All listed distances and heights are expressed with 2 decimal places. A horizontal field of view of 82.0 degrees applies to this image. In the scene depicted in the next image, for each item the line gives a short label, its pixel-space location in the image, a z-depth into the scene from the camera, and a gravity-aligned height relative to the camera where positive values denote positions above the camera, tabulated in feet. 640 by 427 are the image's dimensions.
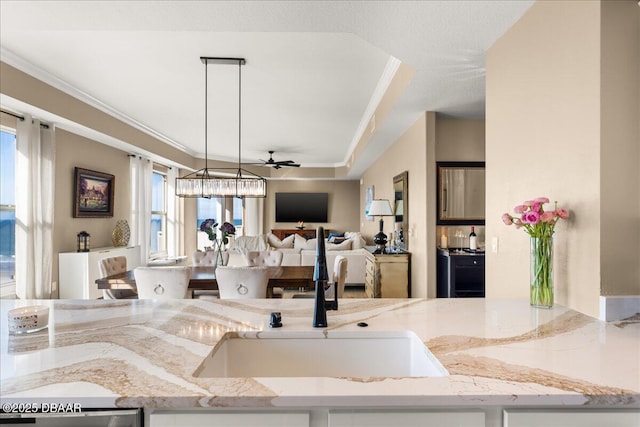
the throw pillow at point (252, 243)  25.56 -2.11
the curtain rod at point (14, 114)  13.71 +3.74
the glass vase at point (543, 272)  5.31 -0.85
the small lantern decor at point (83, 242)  17.26 -1.38
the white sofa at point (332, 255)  20.34 -2.34
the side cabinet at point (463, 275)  12.60 -2.14
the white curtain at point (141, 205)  22.26 +0.48
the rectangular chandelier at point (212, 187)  14.42 +1.01
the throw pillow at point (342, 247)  21.47 -1.99
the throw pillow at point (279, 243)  26.61 -2.18
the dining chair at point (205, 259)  14.39 -1.82
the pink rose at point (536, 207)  5.36 +0.09
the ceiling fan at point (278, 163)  24.35 +3.31
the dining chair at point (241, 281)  9.53 -1.78
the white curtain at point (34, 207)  14.24 +0.22
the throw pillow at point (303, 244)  22.37 -1.94
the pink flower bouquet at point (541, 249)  5.30 -0.52
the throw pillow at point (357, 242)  22.65 -1.84
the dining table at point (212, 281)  10.66 -2.00
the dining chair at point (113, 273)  11.97 -2.04
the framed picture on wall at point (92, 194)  17.51 +0.95
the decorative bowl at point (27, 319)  4.12 -1.22
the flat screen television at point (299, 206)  36.55 +0.68
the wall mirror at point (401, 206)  15.98 +0.34
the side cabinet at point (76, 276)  16.14 -2.78
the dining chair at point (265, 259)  14.26 -1.79
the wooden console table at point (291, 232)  36.00 -1.87
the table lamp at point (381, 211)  16.30 +0.07
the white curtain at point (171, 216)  27.86 -0.25
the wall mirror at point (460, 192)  13.91 +0.82
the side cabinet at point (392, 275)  15.11 -2.54
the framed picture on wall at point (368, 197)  27.57 +1.23
